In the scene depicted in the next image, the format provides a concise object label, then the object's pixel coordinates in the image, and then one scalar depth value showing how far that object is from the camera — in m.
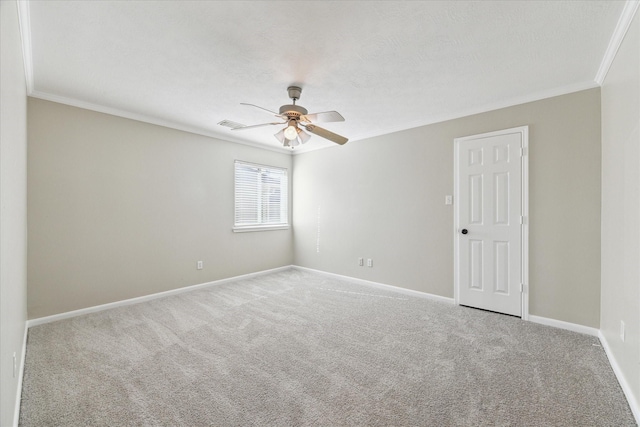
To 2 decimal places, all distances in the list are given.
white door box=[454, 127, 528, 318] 3.13
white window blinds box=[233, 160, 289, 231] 4.87
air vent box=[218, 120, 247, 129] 3.78
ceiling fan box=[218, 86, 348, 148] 2.58
